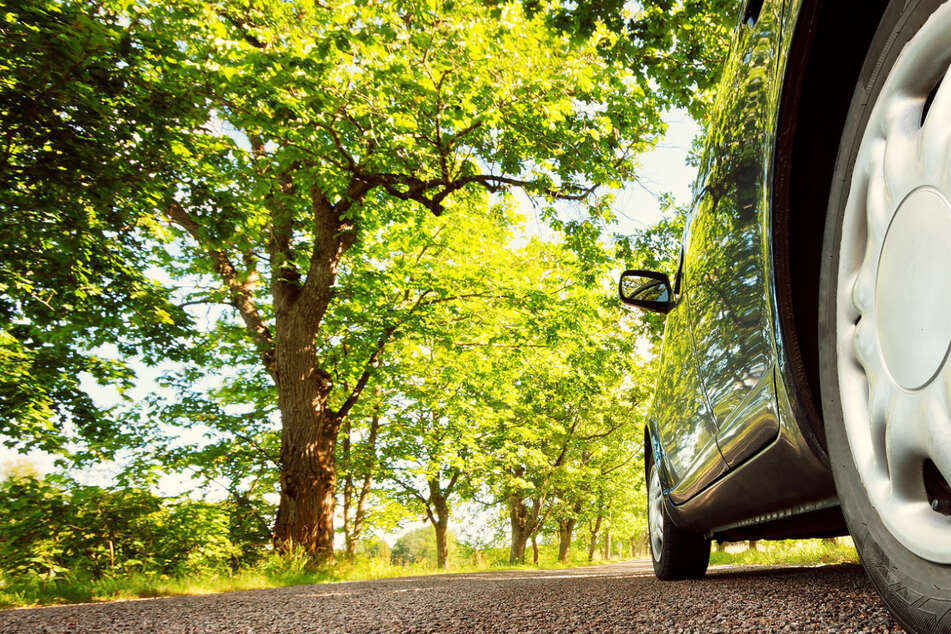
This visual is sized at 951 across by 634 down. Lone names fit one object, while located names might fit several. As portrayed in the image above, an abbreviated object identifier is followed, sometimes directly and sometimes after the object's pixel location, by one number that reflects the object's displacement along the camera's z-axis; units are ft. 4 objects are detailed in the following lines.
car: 3.04
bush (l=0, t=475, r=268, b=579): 25.77
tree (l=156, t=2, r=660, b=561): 24.88
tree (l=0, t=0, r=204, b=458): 12.50
